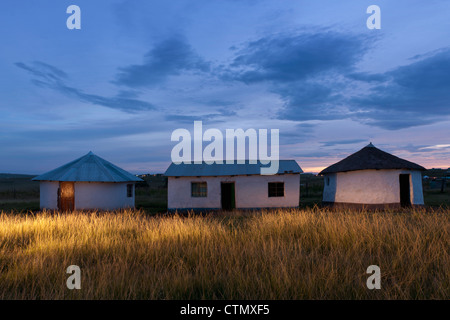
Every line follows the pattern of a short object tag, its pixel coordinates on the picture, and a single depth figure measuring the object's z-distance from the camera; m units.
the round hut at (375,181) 17.88
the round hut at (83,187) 19.09
